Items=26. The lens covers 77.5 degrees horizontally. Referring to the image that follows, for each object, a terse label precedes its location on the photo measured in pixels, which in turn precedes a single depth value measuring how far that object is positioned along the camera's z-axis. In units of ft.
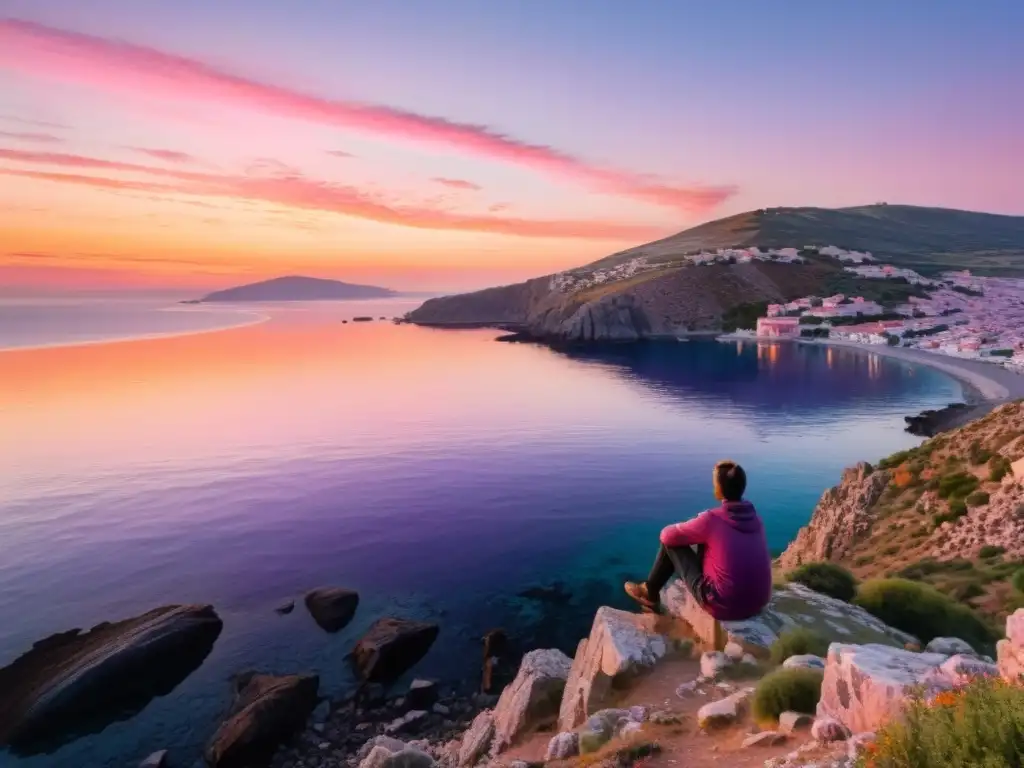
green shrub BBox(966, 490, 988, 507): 79.77
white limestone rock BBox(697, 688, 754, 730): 27.96
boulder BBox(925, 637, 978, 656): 35.04
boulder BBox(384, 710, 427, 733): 62.62
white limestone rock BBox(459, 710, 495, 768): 43.42
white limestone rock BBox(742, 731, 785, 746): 24.49
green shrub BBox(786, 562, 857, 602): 49.65
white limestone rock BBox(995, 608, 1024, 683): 20.39
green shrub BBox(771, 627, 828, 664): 33.04
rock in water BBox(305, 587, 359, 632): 86.99
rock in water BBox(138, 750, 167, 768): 59.00
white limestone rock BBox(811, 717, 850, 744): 22.43
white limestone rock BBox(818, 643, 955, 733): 20.93
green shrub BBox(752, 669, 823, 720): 26.12
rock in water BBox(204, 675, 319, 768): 59.00
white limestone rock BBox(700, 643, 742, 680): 33.35
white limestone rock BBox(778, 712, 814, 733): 24.57
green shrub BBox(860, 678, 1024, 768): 15.99
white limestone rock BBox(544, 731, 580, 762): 30.91
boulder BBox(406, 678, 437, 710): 68.03
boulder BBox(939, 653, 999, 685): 21.01
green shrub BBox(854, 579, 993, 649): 44.14
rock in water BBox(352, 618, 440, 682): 74.08
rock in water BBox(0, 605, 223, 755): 65.21
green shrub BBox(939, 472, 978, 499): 85.30
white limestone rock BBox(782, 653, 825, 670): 29.40
